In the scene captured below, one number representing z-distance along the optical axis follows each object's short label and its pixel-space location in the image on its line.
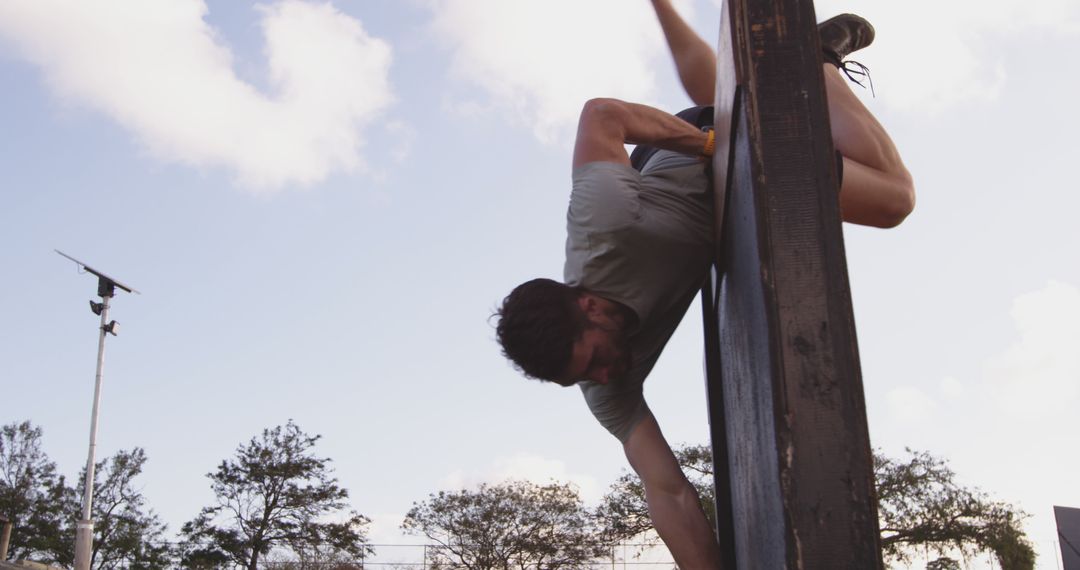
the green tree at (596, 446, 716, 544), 28.22
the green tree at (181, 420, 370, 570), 27.62
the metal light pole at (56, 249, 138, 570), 19.33
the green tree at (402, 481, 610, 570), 28.12
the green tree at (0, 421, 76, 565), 32.16
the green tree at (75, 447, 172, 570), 30.89
